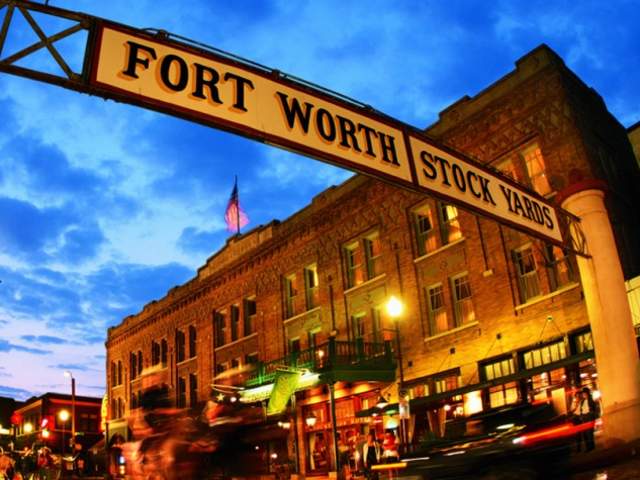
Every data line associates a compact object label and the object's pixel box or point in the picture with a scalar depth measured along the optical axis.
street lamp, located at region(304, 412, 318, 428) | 27.92
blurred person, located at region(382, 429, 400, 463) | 20.02
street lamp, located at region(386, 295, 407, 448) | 20.03
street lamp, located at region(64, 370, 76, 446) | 42.19
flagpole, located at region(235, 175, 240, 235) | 35.87
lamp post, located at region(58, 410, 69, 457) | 43.94
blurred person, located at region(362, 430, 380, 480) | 21.32
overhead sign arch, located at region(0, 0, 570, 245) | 5.26
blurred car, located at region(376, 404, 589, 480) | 9.72
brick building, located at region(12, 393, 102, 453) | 60.75
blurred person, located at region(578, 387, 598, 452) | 11.12
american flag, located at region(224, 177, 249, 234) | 35.94
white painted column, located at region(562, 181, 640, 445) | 12.05
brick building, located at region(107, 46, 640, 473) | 20.53
